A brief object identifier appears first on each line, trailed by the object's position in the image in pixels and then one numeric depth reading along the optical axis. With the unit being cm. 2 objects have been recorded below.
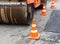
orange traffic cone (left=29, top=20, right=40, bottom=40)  394
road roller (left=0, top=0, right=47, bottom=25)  489
